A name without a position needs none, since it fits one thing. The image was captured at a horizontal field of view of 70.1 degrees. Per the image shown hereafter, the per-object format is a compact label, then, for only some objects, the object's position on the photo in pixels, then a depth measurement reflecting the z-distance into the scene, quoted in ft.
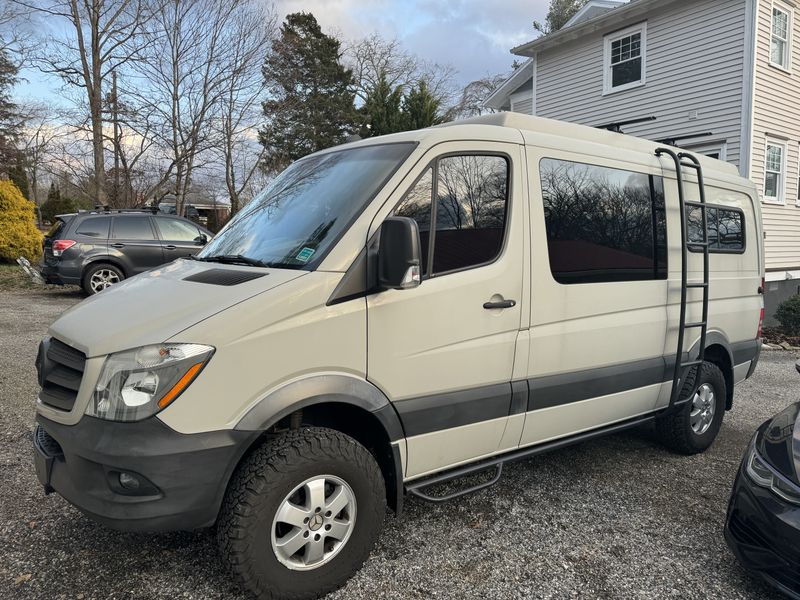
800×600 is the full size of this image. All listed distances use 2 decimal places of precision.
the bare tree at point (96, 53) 55.72
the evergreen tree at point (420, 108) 73.87
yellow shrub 49.75
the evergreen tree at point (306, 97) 77.61
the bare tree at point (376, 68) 116.37
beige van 7.47
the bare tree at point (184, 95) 57.98
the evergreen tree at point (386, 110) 77.05
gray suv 35.04
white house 40.52
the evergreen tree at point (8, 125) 67.30
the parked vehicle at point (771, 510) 8.15
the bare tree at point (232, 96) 61.26
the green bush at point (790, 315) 36.22
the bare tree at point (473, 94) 129.70
